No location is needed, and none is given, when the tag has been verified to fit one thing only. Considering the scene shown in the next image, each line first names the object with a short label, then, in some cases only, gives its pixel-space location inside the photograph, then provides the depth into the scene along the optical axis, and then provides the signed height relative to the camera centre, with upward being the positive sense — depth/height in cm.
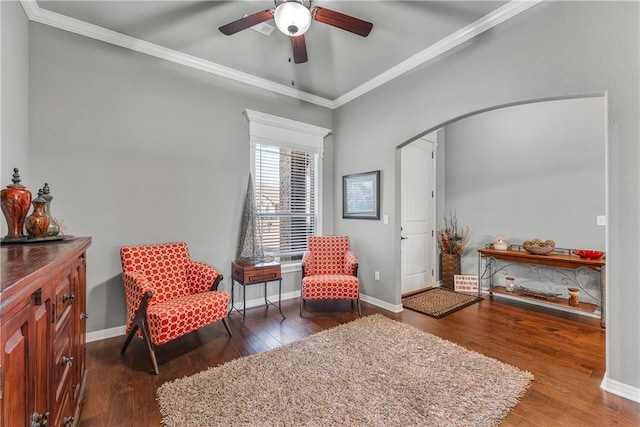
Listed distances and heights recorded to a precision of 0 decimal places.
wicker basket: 455 -90
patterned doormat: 354 -124
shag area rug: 169 -125
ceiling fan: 193 +148
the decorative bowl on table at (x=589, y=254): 320 -48
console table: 313 -69
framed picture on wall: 381 +29
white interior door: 432 -3
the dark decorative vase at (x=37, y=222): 159 -4
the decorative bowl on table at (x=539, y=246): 350 -42
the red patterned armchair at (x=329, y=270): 336 -76
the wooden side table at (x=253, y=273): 312 -68
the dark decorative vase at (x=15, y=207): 156 +5
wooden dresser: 70 -41
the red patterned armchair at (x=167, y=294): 221 -76
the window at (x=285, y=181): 378 +51
